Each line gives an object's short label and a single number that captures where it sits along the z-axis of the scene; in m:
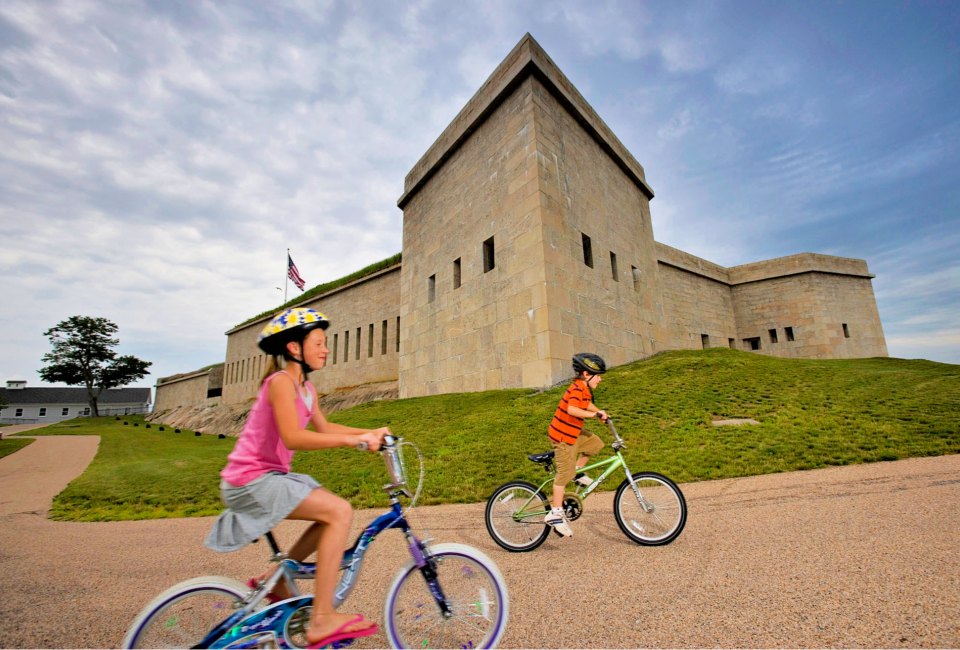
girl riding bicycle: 2.20
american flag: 33.44
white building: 75.06
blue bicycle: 2.18
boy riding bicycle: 4.63
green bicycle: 4.51
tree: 59.84
